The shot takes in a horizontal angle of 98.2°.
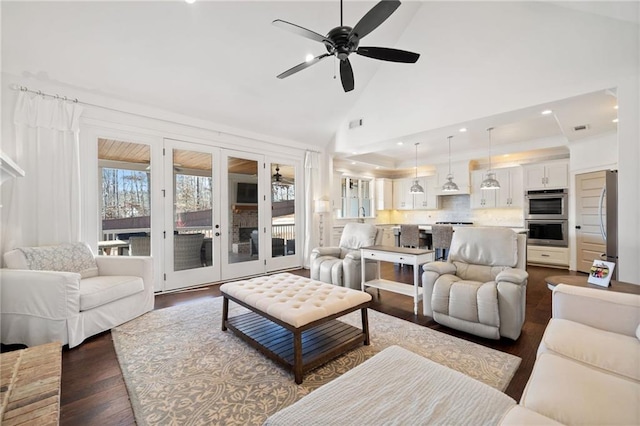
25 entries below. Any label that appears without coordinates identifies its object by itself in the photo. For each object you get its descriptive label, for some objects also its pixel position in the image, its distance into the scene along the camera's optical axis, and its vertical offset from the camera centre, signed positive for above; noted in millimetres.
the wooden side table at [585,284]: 1881 -544
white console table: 3311 -606
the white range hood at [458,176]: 7066 +913
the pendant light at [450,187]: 5852 +500
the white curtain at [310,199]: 5879 +263
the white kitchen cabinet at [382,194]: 8344 +506
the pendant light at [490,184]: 5344 +508
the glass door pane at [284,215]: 5457 -72
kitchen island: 5770 -509
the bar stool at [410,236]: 5438 -502
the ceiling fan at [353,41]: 2049 +1457
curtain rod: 3064 +1382
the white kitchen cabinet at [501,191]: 6434 +449
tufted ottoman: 2035 -830
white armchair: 2422 -766
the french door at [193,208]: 3840 +72
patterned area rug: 1720 -1213
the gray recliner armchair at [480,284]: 2504 -729
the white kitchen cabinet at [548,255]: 5641 -966
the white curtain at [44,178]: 3010 +403
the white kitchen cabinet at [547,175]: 5723 +736
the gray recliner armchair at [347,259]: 4031 -744
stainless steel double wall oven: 5648 -153
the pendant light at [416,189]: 6246 +488
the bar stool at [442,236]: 5211 -483
